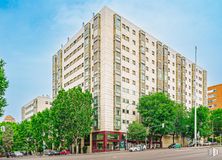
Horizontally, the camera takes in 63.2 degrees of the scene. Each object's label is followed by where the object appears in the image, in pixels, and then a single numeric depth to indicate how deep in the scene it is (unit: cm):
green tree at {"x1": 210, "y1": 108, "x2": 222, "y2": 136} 5946
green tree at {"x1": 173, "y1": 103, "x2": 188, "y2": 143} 5061
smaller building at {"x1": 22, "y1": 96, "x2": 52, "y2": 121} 7925
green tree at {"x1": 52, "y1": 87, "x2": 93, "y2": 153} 3784
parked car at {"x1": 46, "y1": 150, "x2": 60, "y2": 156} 3993
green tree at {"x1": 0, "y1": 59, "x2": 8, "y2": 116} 2235
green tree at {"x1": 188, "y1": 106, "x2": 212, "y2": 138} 5067
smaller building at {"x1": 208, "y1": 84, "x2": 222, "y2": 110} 8604
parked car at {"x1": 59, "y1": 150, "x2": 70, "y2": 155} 3858
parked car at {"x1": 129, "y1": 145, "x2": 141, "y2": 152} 3541
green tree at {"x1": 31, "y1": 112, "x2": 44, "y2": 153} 4648
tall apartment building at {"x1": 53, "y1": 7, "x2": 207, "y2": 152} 4270
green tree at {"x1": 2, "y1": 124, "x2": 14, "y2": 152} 5583
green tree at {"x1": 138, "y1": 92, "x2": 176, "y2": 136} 4281
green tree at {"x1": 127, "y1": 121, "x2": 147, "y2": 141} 4143
